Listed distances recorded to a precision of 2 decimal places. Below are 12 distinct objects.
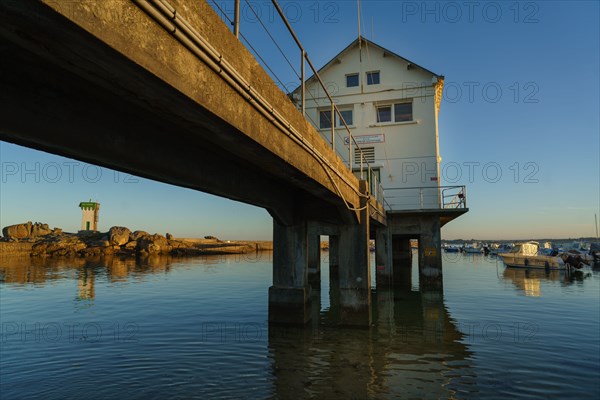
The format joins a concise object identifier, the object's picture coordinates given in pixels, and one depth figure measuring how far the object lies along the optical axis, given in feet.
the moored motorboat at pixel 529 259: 120.37
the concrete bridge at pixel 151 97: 8.06
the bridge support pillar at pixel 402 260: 92.63
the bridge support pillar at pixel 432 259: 68.08
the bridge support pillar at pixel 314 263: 80.74
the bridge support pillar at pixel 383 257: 72.38
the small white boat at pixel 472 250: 294.89
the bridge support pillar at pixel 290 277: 39.54
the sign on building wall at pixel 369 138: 78.48
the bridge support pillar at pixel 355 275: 39.19
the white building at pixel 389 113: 75.20
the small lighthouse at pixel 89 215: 228.43
